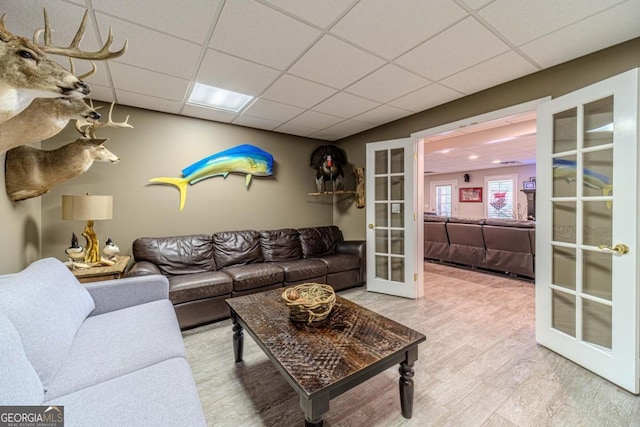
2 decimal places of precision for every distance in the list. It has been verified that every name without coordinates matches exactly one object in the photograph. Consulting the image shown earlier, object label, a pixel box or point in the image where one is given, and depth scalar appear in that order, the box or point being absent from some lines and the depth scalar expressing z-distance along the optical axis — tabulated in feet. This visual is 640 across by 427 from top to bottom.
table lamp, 7.23
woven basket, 5.04
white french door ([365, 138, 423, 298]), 11.03
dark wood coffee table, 3.57
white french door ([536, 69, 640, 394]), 5.39
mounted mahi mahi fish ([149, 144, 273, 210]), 10.91
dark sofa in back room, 13.13
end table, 6.95
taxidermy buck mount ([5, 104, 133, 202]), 6.49
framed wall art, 28.38
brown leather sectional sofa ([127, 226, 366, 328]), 8.37
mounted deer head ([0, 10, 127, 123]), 4.04
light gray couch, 2.92
